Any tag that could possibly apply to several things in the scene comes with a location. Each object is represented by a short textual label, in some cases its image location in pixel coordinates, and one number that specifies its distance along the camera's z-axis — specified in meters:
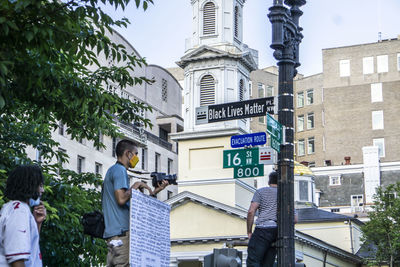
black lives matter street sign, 13.62
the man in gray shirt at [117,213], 8.66
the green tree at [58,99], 9.54
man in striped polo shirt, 12.14
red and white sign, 14.21
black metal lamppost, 12.01
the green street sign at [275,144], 12.66
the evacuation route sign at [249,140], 15.44
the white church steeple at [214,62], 53.09
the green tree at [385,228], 53.53
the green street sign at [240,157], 16.11
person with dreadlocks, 6.09
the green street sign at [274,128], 12.55
